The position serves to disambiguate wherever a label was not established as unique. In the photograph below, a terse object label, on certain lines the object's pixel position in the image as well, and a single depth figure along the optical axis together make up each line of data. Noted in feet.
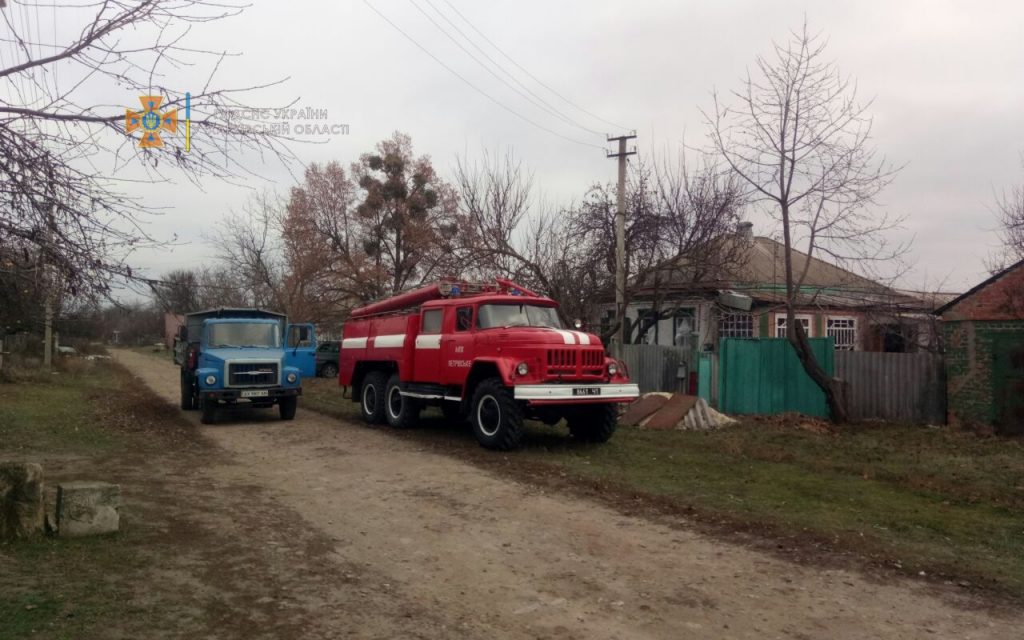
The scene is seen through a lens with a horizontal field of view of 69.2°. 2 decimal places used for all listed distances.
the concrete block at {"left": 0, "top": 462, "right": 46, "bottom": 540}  20.12
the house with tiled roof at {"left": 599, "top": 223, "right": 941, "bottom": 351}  65.72
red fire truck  37.45
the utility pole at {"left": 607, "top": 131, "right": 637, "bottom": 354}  58.49
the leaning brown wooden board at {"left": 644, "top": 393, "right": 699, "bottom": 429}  47.93
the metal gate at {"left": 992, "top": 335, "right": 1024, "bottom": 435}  45.11
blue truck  51.42
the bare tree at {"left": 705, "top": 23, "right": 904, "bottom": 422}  50.60
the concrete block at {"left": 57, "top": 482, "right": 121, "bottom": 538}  20.88
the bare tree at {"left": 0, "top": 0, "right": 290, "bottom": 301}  15.51
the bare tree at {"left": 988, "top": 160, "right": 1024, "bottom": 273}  55.57
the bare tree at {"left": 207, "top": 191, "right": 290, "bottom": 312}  113.91
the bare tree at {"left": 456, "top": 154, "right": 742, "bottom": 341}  63.26
